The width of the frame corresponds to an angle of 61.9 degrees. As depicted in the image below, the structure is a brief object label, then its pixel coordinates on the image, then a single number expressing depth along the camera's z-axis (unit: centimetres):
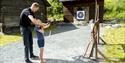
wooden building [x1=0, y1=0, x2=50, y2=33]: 785
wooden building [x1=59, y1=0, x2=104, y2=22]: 1044
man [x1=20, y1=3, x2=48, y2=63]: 369
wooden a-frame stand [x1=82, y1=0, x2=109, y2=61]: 419
